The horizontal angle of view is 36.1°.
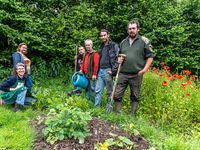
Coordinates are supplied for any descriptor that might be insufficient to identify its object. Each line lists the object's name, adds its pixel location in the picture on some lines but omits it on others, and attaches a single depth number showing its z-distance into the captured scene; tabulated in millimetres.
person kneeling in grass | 6475
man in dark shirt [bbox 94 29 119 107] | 6309
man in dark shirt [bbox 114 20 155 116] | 5805
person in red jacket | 6547
